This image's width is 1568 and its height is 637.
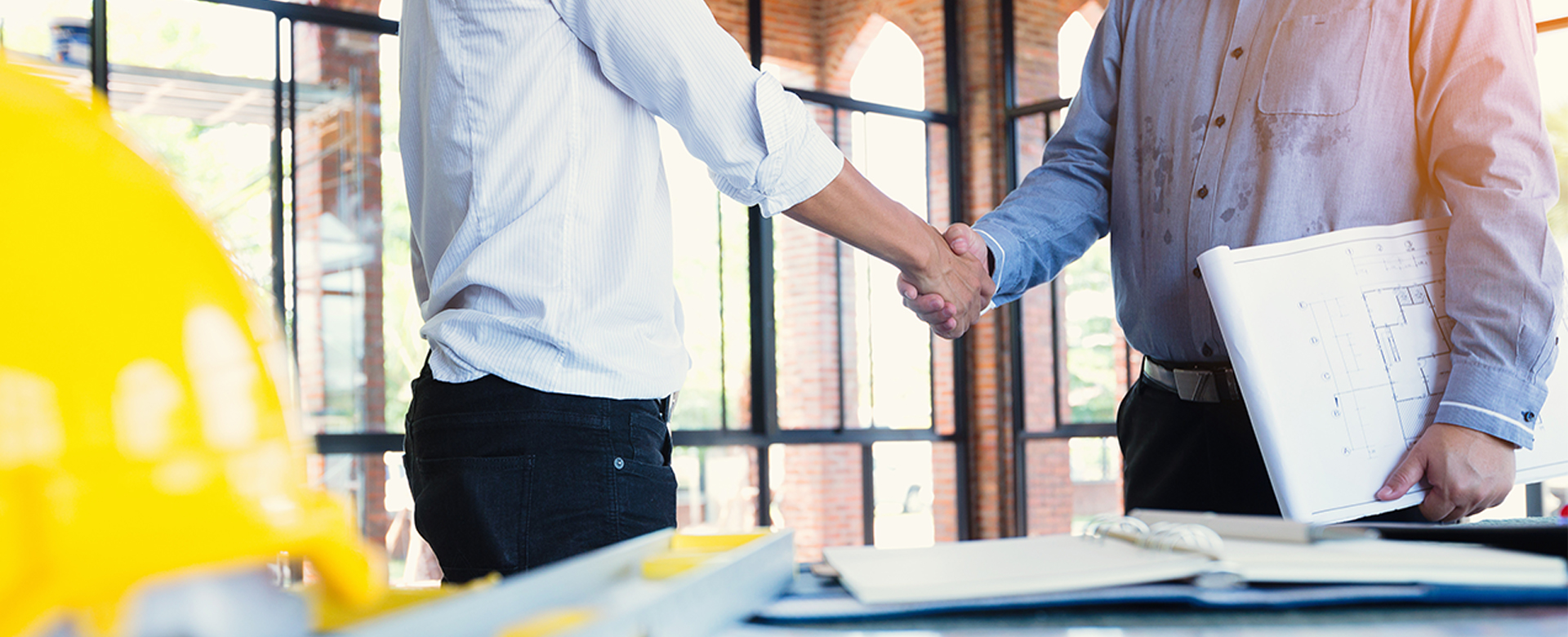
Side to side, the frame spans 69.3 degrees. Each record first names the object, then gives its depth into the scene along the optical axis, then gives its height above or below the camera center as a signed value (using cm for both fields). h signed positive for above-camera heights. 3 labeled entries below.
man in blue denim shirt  118 +21
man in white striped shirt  122 +13
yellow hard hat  32 -1
